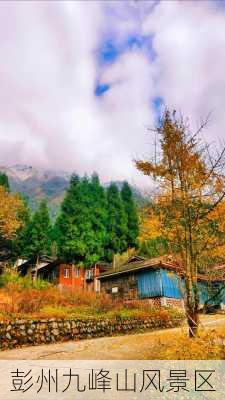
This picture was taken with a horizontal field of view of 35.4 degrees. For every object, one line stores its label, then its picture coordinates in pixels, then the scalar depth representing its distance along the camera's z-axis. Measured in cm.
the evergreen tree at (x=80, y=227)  4062
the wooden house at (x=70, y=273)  4653
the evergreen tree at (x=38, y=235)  4569
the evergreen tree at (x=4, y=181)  5363
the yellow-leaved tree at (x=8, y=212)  3822
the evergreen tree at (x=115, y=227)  4778
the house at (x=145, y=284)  3006
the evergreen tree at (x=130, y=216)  5012
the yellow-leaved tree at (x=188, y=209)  1020
